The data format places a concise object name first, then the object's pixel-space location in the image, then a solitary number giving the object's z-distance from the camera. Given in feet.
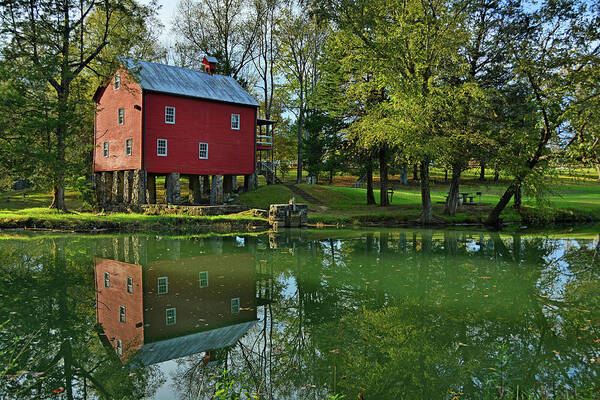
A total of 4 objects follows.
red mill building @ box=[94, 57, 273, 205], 91.56
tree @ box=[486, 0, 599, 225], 68.39
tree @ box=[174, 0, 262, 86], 137.80
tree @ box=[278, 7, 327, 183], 119.14
